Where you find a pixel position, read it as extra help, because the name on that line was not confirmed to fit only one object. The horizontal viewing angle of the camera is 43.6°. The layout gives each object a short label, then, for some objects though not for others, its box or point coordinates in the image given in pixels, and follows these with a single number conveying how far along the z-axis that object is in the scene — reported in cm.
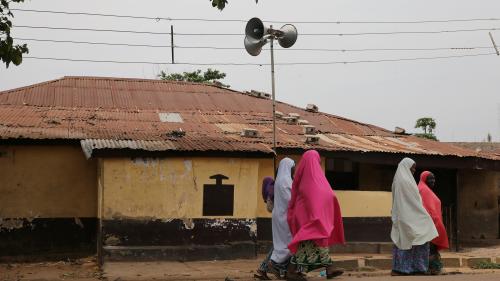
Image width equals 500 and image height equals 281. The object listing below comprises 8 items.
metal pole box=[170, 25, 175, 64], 2141
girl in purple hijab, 805
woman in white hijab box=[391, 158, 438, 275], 863
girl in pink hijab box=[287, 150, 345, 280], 729
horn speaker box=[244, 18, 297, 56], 929
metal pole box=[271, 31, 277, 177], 937
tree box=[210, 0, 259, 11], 711
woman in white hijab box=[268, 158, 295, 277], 774
